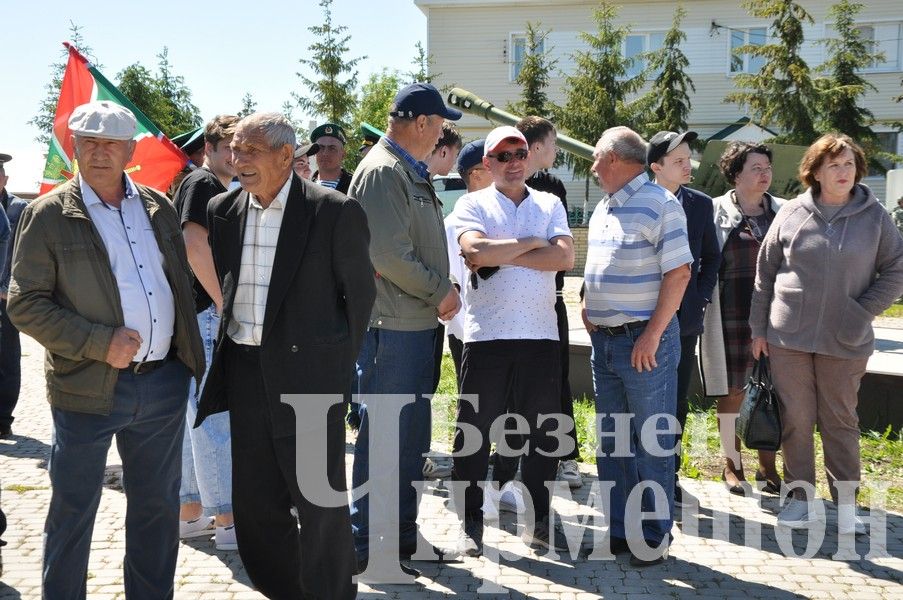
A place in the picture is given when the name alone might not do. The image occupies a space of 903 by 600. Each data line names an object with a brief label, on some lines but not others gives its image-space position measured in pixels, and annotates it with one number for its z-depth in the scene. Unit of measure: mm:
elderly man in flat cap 3191
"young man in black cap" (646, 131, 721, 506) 4992
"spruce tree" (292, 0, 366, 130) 25438
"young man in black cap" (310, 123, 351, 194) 7598
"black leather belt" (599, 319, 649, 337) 4422
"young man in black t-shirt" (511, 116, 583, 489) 5520
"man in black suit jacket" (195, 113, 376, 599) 3393
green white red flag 5629
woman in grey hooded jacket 4656
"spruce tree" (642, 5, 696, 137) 28922
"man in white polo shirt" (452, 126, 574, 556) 4469
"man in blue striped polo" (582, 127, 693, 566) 4309
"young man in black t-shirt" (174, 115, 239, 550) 4422
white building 30391
